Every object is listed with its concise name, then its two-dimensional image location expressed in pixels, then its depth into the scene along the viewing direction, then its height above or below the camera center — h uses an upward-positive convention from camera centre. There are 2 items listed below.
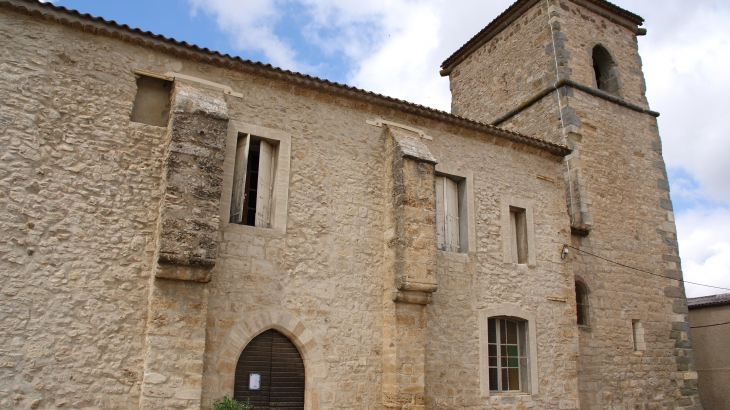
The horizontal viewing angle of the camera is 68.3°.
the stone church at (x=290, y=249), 6.57 +1.66
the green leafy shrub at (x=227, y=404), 6.79 -0.55
